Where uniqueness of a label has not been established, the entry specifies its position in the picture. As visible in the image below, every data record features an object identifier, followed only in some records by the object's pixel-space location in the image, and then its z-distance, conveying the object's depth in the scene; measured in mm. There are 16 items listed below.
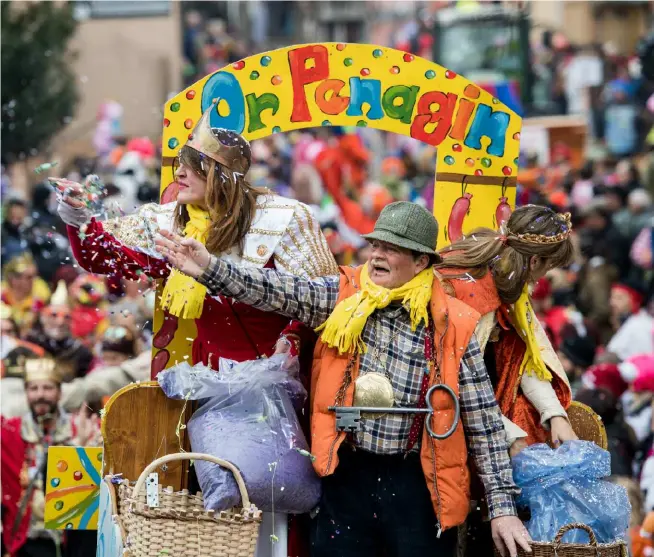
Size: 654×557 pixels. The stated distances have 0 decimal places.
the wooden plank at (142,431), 11687
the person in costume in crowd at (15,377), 16203
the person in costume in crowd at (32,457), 15289
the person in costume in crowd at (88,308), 21531
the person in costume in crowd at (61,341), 19297
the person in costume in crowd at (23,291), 22594
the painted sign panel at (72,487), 12703
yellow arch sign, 12945
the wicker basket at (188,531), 10367
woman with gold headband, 11945
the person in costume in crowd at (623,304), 24281
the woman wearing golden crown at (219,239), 11695
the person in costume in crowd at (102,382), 16359
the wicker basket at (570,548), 10867
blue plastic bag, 11227
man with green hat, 10930
